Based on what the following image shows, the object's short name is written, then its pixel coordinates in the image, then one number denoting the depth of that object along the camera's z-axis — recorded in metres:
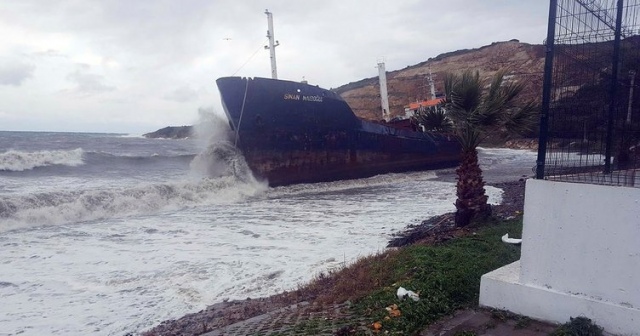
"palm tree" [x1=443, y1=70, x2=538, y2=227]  8.28
